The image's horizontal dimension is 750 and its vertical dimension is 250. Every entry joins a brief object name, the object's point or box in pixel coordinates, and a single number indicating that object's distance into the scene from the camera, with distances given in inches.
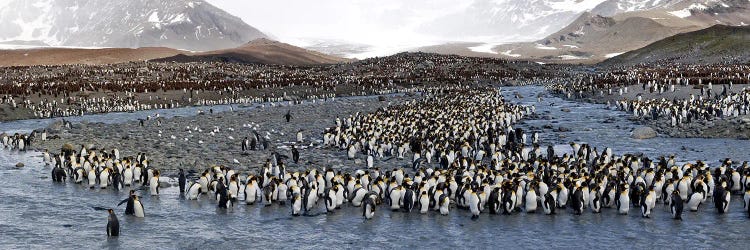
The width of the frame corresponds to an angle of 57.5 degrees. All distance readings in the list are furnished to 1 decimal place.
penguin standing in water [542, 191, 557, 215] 642.2
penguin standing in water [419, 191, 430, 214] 649.0
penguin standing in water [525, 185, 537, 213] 645.3
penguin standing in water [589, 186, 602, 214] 645.3
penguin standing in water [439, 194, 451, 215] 641.6
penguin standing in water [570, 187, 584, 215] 637.3
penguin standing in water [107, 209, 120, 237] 571.8
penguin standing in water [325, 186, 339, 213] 655.8
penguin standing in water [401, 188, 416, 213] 653.3
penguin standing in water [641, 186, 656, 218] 622.2
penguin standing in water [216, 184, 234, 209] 673.0
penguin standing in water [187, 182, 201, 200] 712.4
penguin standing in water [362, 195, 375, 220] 627.9
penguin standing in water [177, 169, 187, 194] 743.1
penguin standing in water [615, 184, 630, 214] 633.0
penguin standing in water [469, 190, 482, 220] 631.8
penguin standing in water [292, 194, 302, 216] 644.7
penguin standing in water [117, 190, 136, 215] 640.4
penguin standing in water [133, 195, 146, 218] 641.6
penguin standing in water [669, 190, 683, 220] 612.5
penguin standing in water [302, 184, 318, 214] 656.4
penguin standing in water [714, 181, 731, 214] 629.8
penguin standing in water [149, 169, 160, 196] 731.4
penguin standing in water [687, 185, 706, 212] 638.5
